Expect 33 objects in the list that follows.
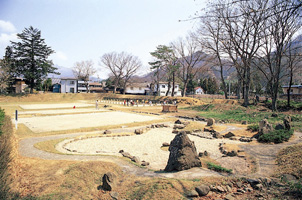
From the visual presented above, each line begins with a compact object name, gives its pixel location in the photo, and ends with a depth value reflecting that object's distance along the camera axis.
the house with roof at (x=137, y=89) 79.88
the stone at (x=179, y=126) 18.57
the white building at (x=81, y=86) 84.50
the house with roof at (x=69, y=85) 72.50
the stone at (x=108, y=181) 6.34
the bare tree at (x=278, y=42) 26.09
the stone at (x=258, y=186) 5.82
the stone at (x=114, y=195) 5.89
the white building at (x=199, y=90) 84.28
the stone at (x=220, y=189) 5.79
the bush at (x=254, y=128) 16.17
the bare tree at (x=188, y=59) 50.94
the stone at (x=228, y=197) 5.29
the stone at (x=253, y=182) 6.08
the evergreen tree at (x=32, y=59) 53.66
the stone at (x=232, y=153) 10.27
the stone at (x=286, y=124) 14.74
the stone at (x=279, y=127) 14.78
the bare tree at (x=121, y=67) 69.38
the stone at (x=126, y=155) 9.55
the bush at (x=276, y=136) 12.72
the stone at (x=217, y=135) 15.16
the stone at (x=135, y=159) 8.98
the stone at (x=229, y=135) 15.11
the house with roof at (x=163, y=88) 73.44
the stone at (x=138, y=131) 16.07
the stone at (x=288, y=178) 6.22
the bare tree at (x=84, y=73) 79.31
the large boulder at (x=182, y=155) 7.68
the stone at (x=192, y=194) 5.48
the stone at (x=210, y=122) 19.50
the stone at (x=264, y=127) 14.09
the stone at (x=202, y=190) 5.59
